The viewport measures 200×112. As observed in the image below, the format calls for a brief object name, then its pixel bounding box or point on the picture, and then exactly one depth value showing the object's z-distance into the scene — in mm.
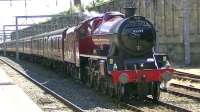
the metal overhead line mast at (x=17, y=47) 66250
